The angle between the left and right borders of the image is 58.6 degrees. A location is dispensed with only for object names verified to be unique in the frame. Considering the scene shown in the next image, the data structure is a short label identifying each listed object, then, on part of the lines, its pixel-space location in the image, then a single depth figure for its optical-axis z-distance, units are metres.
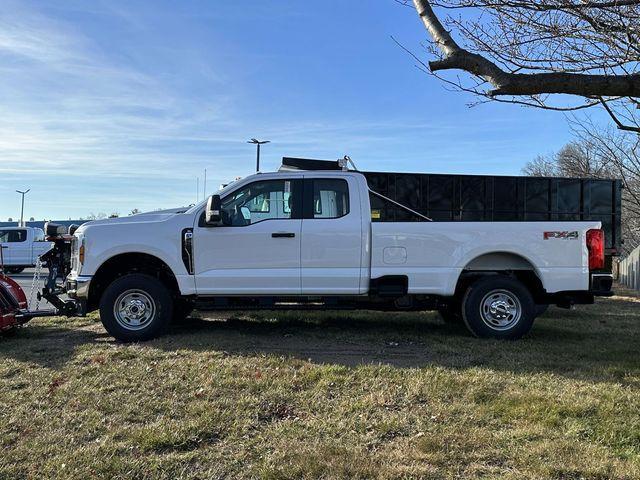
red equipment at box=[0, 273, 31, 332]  7.23
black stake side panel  11.30
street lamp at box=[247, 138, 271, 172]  30.13
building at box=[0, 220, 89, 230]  52.91
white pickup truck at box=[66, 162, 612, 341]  7.09
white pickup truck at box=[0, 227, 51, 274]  23.80
